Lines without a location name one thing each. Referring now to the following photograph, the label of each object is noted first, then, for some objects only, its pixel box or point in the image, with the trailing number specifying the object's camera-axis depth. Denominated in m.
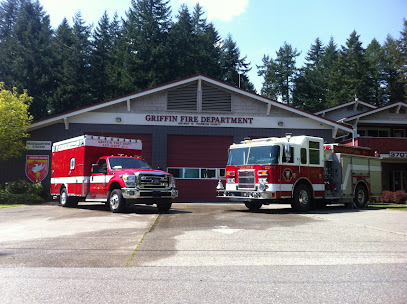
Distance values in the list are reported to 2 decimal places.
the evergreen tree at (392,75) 53.78
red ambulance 13.38
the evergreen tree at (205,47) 46.93
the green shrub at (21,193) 19.06
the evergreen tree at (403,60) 52.53
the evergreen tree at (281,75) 62.03
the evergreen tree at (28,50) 41.38
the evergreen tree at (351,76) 52.22
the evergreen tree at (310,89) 57.44
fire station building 22.27
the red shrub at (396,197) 22.81
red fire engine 13.93
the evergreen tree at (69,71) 40.81
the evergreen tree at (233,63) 54.50
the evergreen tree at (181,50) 43.44
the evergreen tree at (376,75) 54.81
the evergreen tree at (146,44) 41.16
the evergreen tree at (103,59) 44.22
